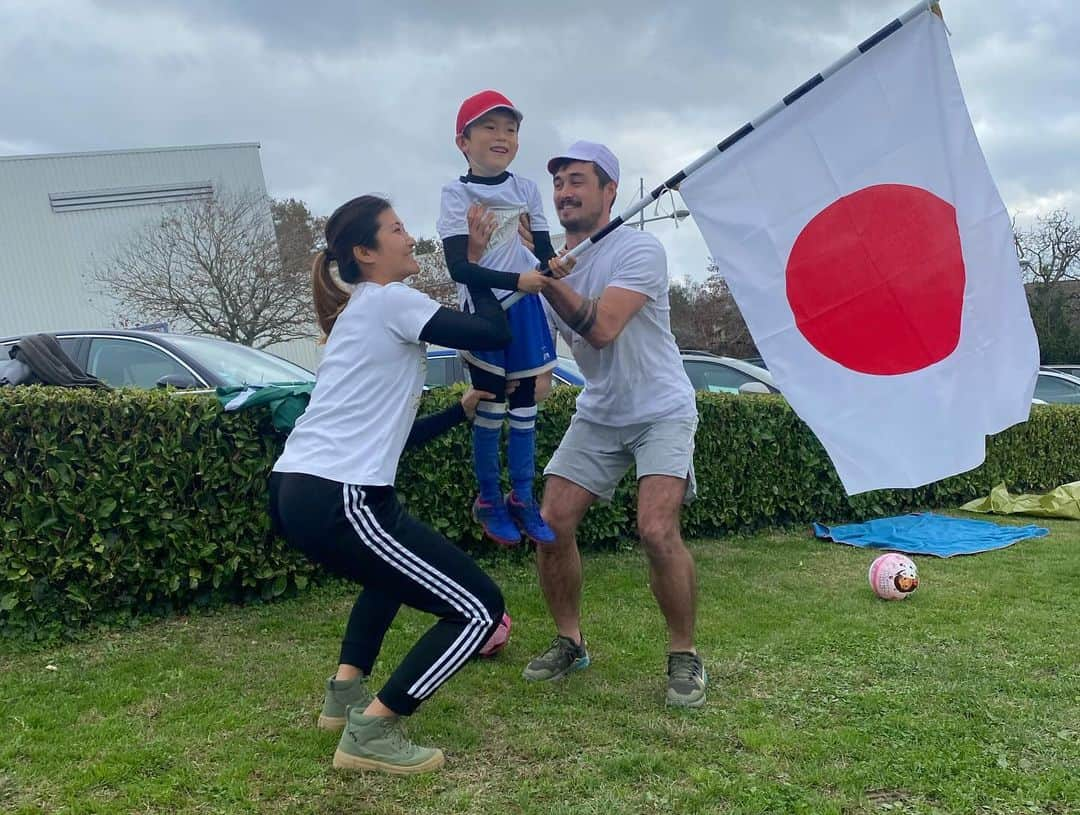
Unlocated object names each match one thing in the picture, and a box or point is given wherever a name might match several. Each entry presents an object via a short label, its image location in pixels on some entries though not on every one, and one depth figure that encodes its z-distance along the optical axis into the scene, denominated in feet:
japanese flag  12.29
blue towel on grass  24.22
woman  9.57
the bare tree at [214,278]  86.63
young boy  11.50
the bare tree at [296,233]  91.71
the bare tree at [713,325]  114.83
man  12.49
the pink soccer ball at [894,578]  18.17
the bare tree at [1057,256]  119.44
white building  95.40
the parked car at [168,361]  20.36
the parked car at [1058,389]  44.80
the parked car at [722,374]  31.58
